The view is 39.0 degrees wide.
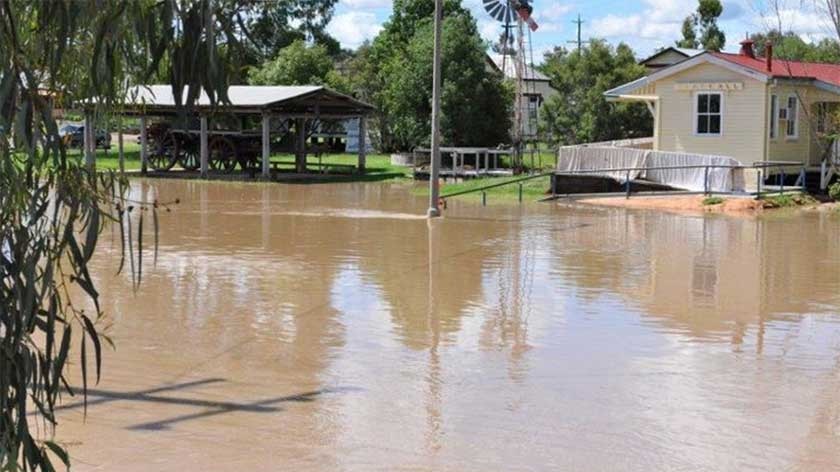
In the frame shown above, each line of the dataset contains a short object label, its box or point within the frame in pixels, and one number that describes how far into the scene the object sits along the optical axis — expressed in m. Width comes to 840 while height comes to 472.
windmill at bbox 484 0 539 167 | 38.81
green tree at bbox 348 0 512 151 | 43.38
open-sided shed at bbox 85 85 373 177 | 37.81
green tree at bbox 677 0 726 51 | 78.12
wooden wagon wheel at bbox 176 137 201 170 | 42.88
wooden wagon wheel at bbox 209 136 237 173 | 42.06
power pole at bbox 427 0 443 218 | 23.58
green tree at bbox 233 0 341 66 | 68.25
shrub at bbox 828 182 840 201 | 27.77
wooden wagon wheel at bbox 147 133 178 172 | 43.53
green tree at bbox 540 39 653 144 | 43.38
